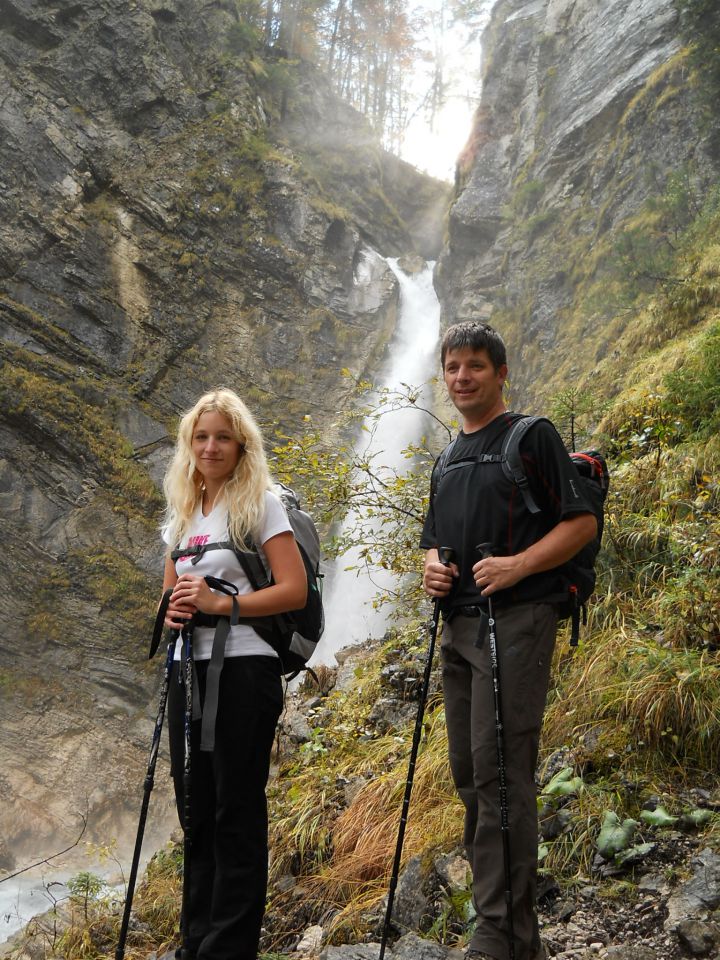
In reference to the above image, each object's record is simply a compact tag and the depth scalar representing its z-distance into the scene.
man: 2.14
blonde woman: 2.29
